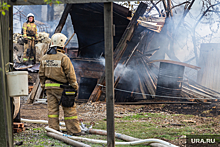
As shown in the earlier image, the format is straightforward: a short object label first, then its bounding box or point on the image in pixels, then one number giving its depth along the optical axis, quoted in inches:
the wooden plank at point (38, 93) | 724.3
